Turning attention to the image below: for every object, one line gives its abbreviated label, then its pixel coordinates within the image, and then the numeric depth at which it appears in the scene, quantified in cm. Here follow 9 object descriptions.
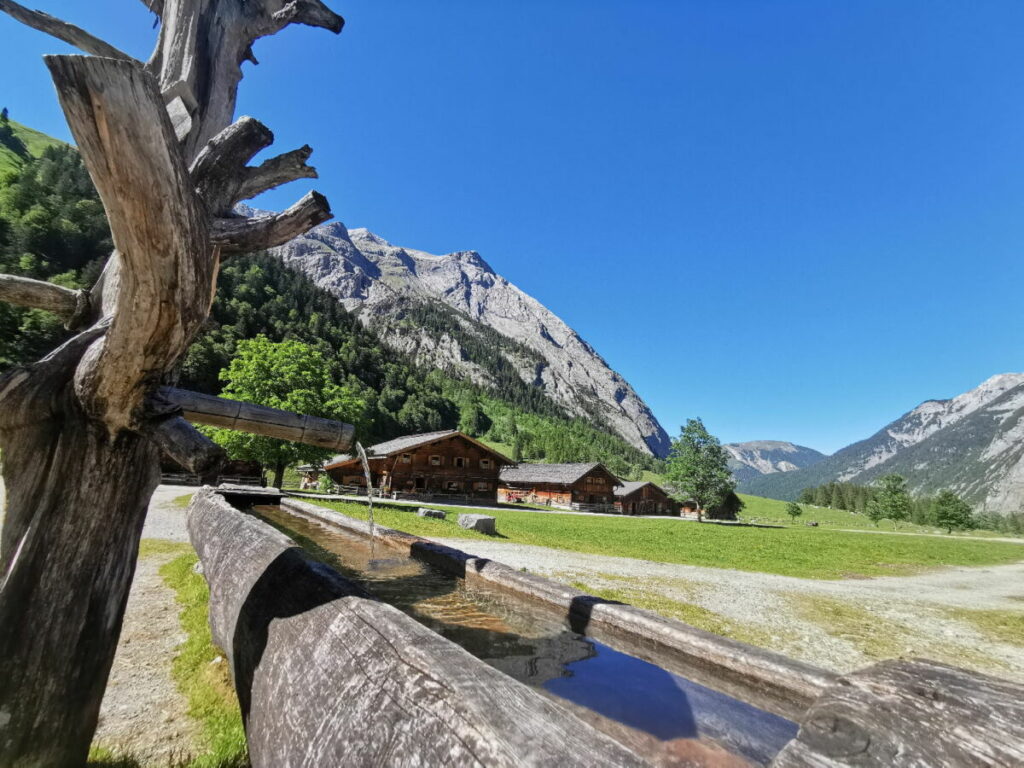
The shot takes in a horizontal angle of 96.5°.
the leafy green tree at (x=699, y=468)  4431
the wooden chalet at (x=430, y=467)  4234
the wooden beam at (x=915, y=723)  115
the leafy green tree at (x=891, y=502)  6469
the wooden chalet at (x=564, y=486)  5744
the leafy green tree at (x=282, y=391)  2125
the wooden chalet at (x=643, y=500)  6241
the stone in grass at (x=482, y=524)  1620
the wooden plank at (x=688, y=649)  314
